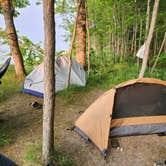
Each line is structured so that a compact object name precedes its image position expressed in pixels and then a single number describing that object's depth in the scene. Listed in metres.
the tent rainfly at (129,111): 3.01
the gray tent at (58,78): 4.52
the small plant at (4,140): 2.80
